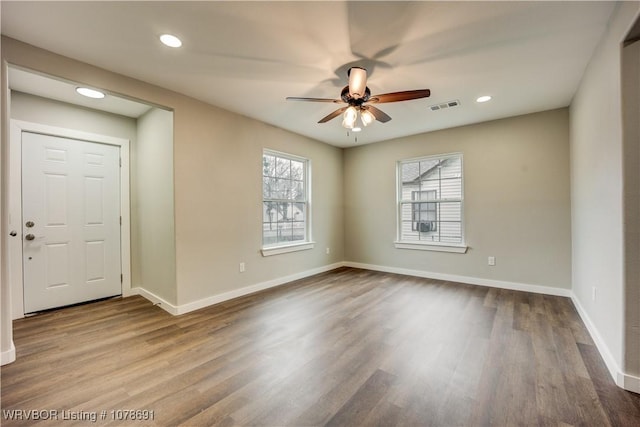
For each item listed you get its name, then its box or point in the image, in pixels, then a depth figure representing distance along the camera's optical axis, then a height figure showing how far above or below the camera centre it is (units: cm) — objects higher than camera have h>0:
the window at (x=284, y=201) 445 +21
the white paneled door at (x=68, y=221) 321 -8
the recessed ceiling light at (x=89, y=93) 304 +138
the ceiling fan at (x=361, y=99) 237 +105
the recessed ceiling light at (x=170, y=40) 216 +139
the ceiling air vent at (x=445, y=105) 349 +139
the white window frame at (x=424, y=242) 453 -32
